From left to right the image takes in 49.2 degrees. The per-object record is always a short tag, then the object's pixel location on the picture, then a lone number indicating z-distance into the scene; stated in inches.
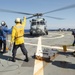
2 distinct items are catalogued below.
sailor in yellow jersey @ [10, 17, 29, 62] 152.2
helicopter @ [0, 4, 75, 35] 472.6
